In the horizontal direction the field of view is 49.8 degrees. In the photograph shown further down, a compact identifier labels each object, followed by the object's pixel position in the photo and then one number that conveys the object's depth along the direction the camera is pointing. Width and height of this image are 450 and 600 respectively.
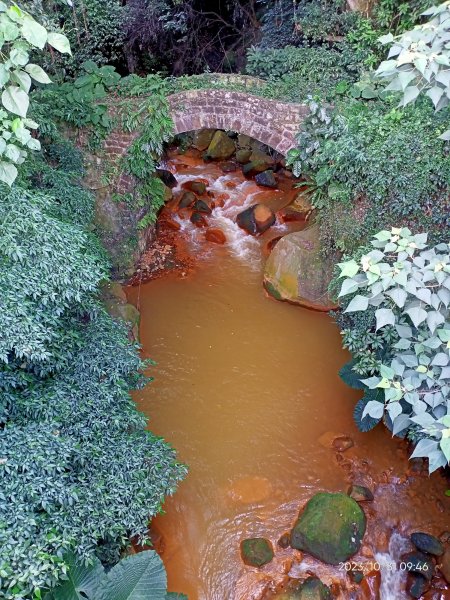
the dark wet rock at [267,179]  11.46
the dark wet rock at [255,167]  11.67
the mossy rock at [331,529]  5.23
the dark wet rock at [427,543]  5.29
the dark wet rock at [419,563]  5.18
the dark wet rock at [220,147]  12.19
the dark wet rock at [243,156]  12.02
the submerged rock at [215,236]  9.99
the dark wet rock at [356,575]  5.19
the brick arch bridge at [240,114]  7.56
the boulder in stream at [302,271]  7.98
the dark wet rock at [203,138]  12.45
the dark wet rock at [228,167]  12.11
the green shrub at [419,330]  3.25
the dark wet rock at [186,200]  10.78
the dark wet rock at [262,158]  11.79
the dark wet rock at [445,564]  5.11
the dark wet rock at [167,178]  11.26
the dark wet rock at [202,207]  10.67
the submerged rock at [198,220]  10.39
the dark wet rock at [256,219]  10.18
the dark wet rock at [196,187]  11.20
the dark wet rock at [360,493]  5.79
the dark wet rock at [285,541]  5.47
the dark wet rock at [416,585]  5.08
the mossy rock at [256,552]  5.29
